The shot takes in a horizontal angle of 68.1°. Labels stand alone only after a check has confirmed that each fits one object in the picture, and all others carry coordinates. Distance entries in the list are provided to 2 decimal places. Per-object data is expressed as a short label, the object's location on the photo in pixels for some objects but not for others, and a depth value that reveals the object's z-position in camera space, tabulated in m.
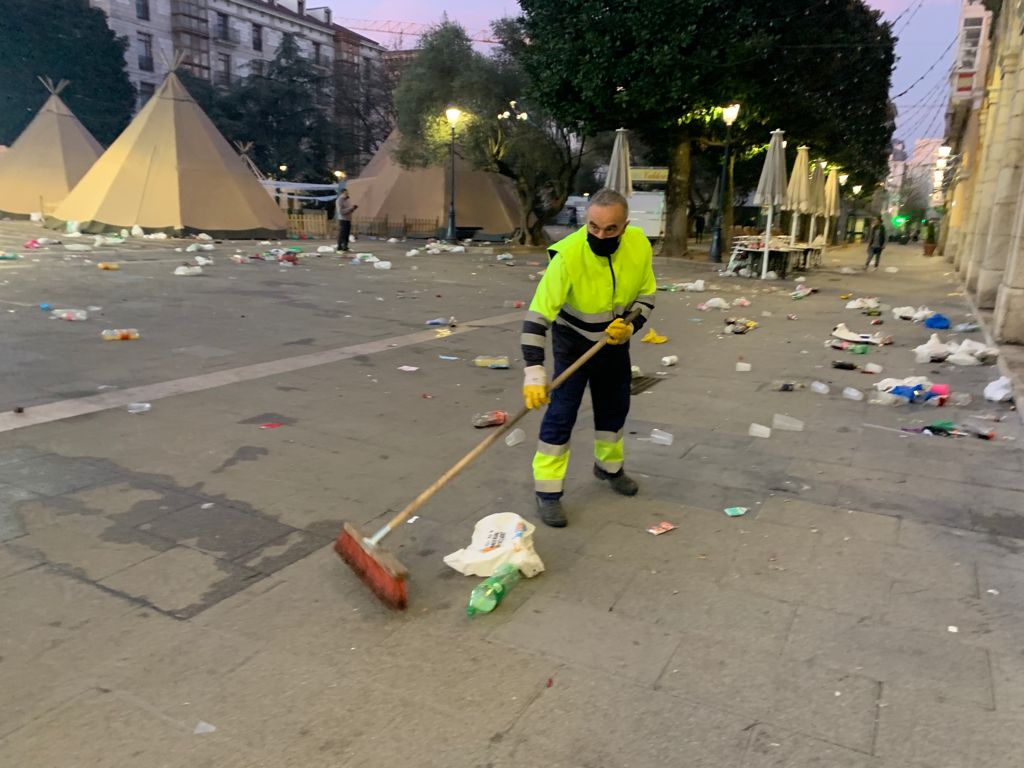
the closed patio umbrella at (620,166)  19.27
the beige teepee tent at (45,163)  29.45
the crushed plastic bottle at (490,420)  5.56
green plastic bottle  3.03
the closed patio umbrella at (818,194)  23.62
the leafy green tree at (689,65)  19.73
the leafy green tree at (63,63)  41.22
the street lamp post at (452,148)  24.09
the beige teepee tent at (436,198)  33.62
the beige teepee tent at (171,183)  23.92
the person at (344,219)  21.27
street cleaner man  3.78
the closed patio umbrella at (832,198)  29.28
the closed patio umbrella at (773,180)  17.92
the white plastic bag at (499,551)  3.32
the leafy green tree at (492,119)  25.58
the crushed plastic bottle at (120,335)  7.96
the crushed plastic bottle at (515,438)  5.21
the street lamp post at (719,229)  22.62
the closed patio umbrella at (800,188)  20.22
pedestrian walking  23.33
